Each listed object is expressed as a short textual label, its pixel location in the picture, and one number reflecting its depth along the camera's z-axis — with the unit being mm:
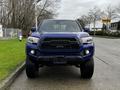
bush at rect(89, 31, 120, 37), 24340
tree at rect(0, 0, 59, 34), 22882
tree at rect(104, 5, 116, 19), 40146
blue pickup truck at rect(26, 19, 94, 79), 3391
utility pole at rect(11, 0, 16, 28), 22196
